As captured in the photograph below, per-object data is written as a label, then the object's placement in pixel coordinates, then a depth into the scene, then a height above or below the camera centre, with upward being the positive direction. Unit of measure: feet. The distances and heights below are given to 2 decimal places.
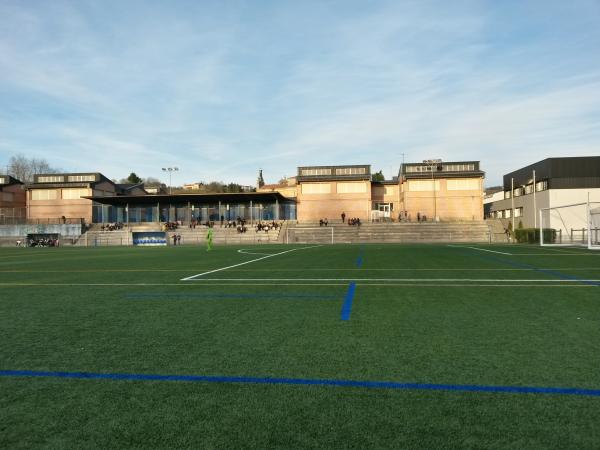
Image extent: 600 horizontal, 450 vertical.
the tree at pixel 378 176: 361.94 +42.80
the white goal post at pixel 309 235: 154.51 -3.03
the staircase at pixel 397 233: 153.28 -2.72
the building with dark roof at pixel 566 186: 170.40 +14.61
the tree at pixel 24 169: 344.28 +51.07
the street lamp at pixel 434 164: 200.00 +28.42
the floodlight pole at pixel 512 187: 195.09 +17.48
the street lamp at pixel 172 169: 244.22 +34.23
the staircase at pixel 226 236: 162.30 -2.97
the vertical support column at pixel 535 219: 171.50 +1.50
